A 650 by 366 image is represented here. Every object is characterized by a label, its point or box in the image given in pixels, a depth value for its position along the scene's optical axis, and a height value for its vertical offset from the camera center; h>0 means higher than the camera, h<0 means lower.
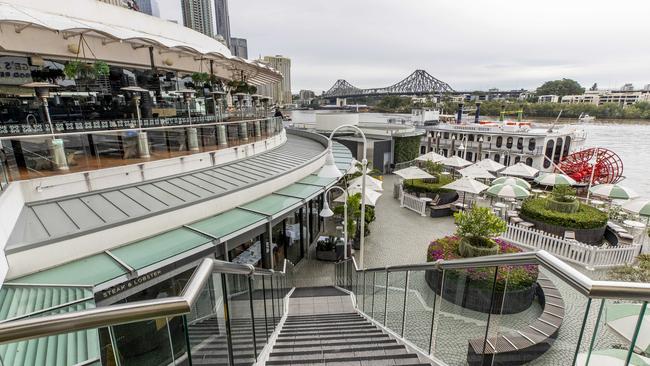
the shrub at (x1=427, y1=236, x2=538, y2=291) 2.83 -1.81
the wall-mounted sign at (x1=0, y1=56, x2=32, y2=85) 10.88 +1.23
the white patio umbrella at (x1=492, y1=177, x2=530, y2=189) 15.89 -4.18
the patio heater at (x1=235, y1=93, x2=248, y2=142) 11.34 -1.01
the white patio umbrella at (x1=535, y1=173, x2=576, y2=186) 16.46 -4.19
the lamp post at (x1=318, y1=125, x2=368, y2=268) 7.98 -1.72
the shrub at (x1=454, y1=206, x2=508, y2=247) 9.16 -3.68
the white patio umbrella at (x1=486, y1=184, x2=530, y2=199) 14.08 -4.07
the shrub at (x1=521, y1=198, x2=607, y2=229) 12.66 -4.81
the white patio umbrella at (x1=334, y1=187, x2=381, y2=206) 12.84 -3.99
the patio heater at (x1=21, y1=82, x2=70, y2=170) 6.46 -1.01
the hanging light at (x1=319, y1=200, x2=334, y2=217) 10.15 -3.56
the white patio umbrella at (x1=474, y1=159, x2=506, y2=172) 21.26 -4.38
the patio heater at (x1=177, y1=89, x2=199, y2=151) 9.30 -1.06
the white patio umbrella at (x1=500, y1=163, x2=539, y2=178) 20.50 -4.61
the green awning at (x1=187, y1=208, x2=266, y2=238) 6.61 -2.68
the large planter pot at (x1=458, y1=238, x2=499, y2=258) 9.19 -4.40
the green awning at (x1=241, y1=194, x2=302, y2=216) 7.86 -2.69
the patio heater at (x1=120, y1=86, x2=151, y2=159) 8.01 -1.05
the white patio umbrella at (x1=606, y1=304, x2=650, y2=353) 1.66 -1.28
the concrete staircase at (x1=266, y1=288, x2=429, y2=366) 3.99 -3.67
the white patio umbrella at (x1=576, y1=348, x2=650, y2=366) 1.82 -1.59
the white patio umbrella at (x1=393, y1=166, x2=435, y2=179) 18.19 -4.22
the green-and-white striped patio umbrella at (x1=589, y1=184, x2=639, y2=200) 14.93 -4.42
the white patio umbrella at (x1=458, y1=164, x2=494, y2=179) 19.95 -4.60
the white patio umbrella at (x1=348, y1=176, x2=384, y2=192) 14.73 -3.89
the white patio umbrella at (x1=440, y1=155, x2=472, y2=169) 23.09 -4.46
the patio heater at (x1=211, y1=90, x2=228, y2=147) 10.24 -1.08
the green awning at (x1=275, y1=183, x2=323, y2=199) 9.32 -2.72
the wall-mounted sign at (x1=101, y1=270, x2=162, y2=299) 5.17 -3.19
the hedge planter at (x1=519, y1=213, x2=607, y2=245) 12.64 -5.38
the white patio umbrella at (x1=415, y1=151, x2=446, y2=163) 23.05 -4.15
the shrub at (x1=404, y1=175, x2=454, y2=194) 18.47 -5.01
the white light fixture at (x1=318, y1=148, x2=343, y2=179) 7.98 -1.72
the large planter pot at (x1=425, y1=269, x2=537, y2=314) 3.16 -2.21
